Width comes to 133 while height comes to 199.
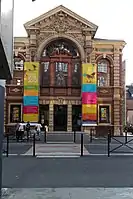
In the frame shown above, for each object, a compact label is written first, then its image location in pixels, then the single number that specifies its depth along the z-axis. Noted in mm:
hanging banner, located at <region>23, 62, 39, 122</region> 23922
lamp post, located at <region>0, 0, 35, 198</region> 2653
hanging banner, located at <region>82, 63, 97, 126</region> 23940
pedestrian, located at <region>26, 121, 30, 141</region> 18149
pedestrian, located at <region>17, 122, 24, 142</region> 17279
